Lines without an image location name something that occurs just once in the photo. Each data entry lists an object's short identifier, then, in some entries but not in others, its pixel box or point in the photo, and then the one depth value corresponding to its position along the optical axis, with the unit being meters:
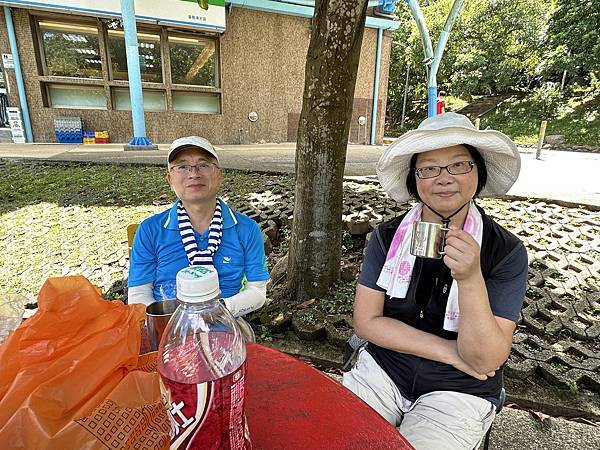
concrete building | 10.42
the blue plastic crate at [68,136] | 10.89
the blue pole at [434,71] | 10.58
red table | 0.93
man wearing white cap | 1.94
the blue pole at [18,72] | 9.85
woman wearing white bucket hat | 1.42
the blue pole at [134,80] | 8.65
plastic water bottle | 0.75
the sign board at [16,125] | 10.41
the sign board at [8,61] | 10.23
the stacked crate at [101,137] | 11.15
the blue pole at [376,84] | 13.76
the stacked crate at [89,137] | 11.05
